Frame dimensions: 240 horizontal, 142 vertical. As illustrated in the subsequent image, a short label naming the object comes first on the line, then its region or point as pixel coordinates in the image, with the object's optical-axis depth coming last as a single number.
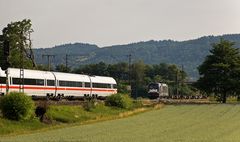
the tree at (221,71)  106.81
